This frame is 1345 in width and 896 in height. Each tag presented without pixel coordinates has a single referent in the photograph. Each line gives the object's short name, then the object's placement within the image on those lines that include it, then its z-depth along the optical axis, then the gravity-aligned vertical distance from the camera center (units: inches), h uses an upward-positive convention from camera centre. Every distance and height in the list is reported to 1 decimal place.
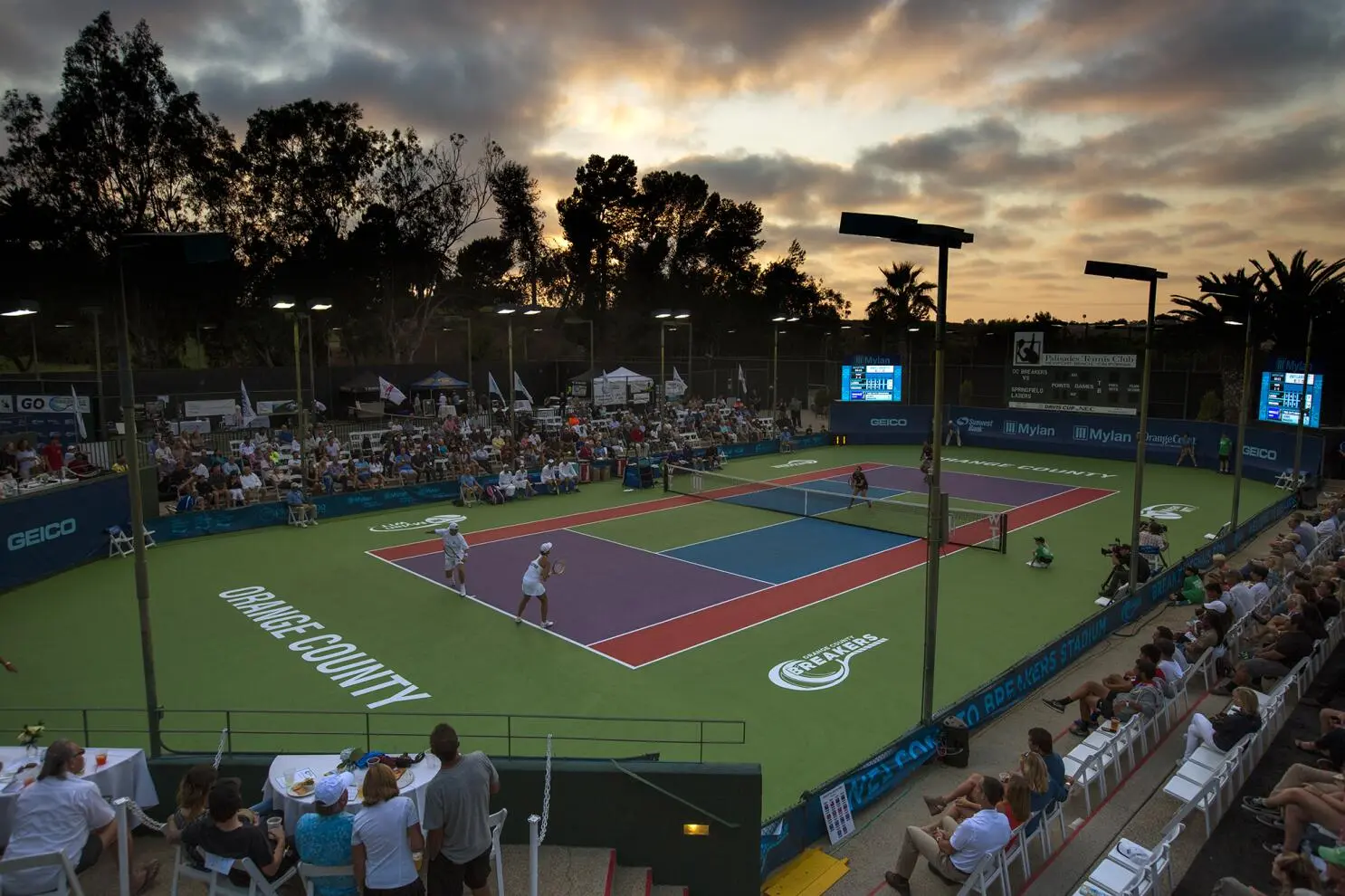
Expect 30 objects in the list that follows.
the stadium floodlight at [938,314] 399.2 +23.2
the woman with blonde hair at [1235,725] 378.6 -164.3
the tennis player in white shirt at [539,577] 634.2 -166.8
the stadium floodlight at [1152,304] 585.9 +43.9
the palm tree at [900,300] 2516.0 +183.1
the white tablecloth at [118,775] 308.2 -156.8
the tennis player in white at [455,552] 713.6 -166.1
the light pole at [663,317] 1366.9 +69.4
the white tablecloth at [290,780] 298.0 -157.2
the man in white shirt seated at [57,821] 248.8 -142.9
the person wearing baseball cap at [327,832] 246.4 -139.9
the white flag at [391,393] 1449.3 -61.8
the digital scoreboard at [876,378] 1667.1 -34.6
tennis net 925.8 -187.2
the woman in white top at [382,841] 237.9 -137.6
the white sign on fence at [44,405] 1229.1 -73.1
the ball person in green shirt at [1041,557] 817.7 -190.4
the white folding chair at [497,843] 256.1 -152.5
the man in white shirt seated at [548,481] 1201.0 -176.4
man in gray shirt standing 241.9 -133.0
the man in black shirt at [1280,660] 469.4 -168.6
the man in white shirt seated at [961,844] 300.4 -177.3
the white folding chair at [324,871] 247.6 -152.2
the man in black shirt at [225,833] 243.8 -140.5
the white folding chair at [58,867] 239.3 -148.3
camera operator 714.2 -177.9
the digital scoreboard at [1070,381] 1435.8 -33.3
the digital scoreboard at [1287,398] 1259.8 -53.1
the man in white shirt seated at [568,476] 1217.4 -171.6
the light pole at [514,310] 1064.8 +62.3
